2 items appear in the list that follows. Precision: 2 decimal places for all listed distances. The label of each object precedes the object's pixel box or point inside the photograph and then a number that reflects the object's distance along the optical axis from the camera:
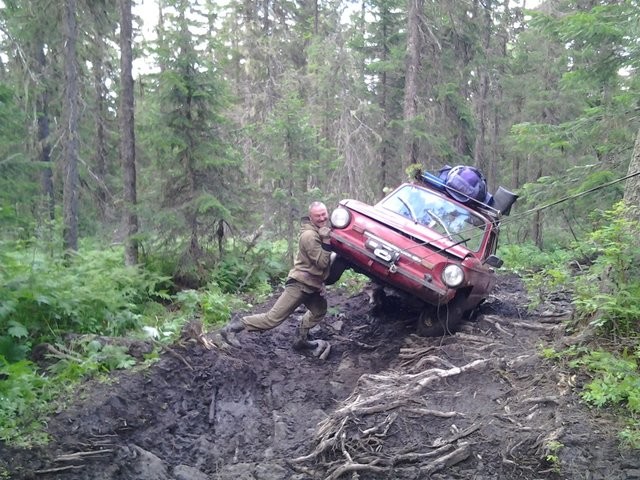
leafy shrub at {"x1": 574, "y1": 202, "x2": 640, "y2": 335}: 5.50
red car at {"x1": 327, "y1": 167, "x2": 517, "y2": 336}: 6.98
